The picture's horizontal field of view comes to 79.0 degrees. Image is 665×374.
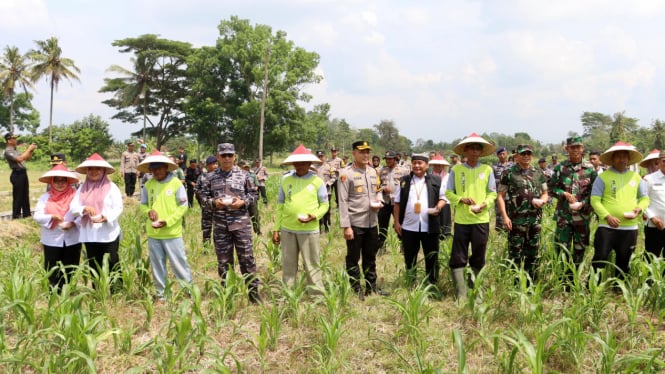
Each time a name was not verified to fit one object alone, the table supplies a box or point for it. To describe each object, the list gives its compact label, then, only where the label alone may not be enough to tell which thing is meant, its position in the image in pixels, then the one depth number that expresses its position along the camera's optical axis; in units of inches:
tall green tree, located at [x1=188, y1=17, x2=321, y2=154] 1289.4
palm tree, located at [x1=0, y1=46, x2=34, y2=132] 1314.0
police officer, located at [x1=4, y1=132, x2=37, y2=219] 259.3
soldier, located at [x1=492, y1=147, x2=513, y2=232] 300.7
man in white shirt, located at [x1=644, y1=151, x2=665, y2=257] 168.4
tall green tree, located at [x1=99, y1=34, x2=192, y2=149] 1405.0
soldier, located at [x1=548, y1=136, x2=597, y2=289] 179.6
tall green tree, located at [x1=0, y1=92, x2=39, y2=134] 1870.1
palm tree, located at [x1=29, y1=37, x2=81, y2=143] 1288.1
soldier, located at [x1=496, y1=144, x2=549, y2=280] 174.4
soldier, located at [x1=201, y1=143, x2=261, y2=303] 168.6
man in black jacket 175.2
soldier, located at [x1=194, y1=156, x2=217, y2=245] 265.8
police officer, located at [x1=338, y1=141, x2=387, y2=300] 173.0
